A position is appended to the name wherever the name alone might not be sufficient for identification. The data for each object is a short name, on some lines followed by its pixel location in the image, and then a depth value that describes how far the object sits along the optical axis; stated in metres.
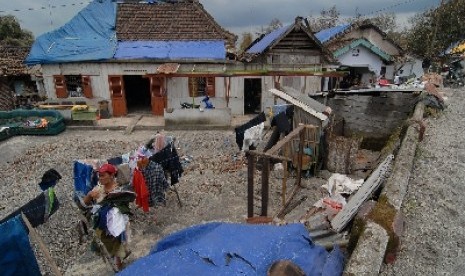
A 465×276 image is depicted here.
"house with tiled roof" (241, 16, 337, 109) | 16.70
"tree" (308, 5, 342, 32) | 42.22
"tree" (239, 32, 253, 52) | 38.24
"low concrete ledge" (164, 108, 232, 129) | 15.18
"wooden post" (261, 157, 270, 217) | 6.18
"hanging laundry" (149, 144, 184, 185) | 7.47
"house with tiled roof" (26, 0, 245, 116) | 16.80
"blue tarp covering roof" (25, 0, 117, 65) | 16.59
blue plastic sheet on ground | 2.81
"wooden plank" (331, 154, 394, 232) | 4.21
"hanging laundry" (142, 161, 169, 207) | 7.02
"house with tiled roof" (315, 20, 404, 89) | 20.47
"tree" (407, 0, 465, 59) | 24.48
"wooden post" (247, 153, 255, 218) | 6.29
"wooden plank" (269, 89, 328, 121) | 9.02
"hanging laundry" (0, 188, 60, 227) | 4.89
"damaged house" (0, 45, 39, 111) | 19.23
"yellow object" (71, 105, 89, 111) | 15.41
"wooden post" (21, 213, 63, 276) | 4.59
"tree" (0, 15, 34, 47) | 26.22
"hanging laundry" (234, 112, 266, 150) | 10.19
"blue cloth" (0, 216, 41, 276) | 4.48
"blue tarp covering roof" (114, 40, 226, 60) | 16.86
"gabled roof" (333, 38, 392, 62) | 20.23
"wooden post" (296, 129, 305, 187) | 8.42
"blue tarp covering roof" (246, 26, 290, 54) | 17.22
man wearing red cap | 5.53
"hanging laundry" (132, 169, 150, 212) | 6.84
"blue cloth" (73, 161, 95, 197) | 6.83
